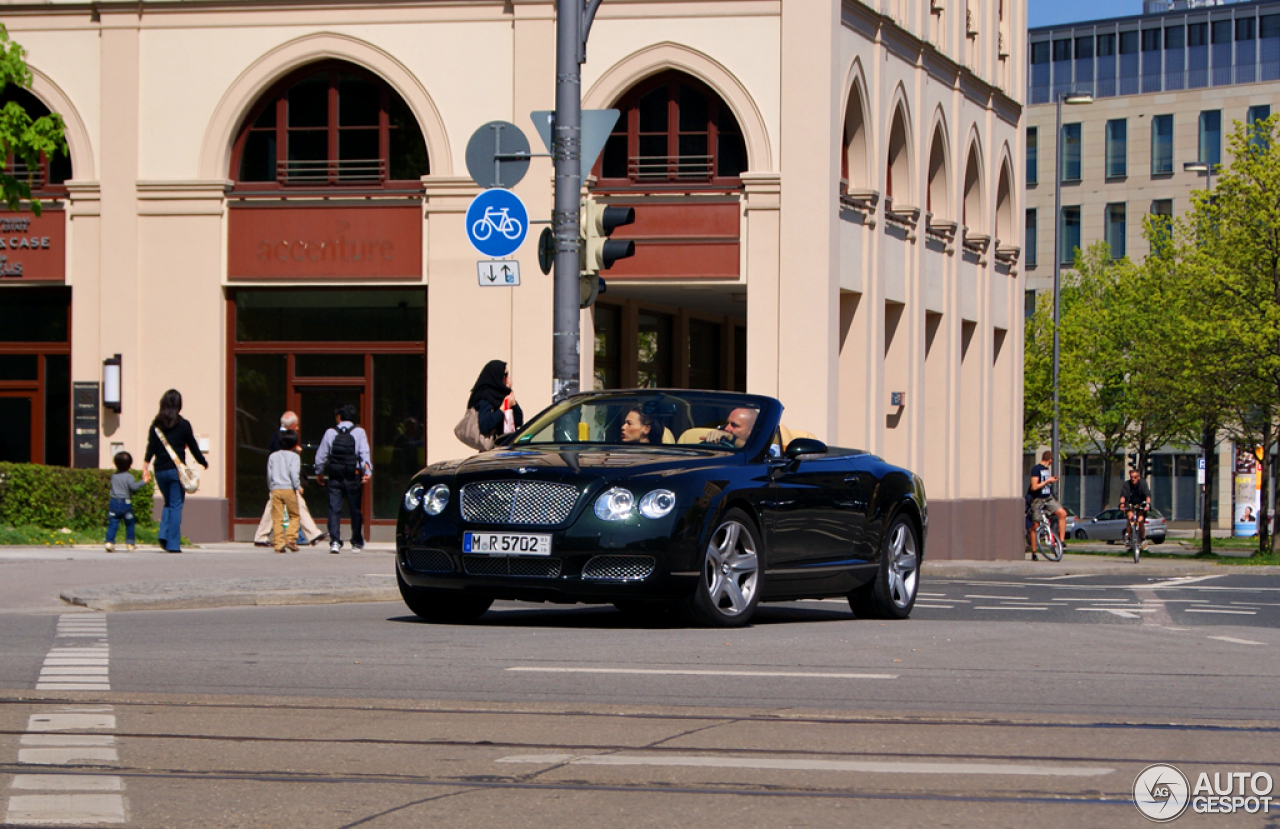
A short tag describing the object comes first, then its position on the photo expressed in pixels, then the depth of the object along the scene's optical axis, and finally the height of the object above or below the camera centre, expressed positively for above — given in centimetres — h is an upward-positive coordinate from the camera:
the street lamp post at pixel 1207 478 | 4422 -114
